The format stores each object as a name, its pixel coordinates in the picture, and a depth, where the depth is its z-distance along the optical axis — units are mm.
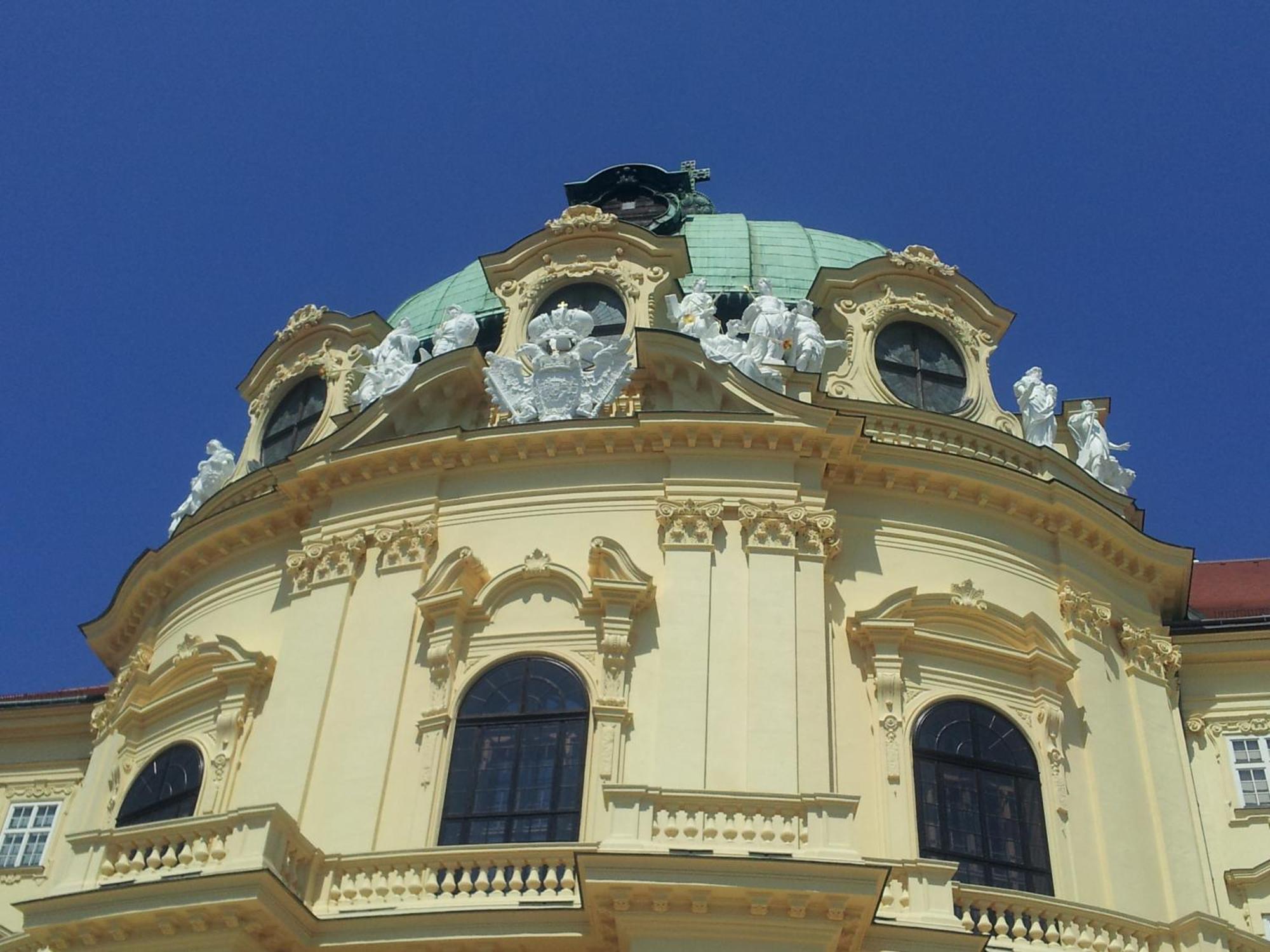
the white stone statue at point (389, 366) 21016
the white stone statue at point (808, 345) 20031
